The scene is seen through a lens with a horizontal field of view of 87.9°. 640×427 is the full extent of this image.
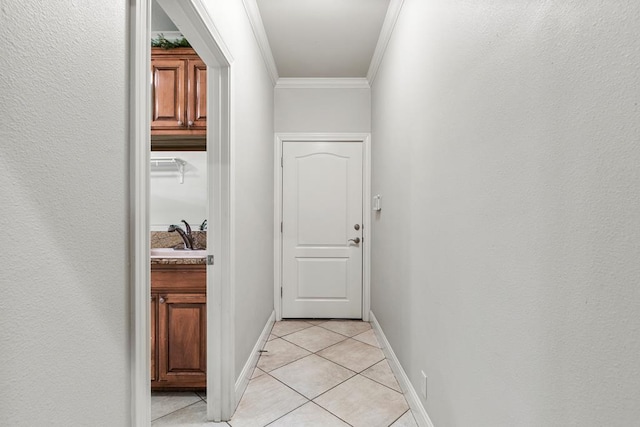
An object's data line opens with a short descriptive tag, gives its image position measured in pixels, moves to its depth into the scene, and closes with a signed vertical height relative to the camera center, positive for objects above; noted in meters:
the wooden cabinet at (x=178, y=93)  2.39 +0.82
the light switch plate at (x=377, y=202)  3.08 +0.06
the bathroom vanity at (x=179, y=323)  2.07 -0.73
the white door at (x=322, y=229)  3.67 -0.23
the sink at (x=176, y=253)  2.21 -0.34
